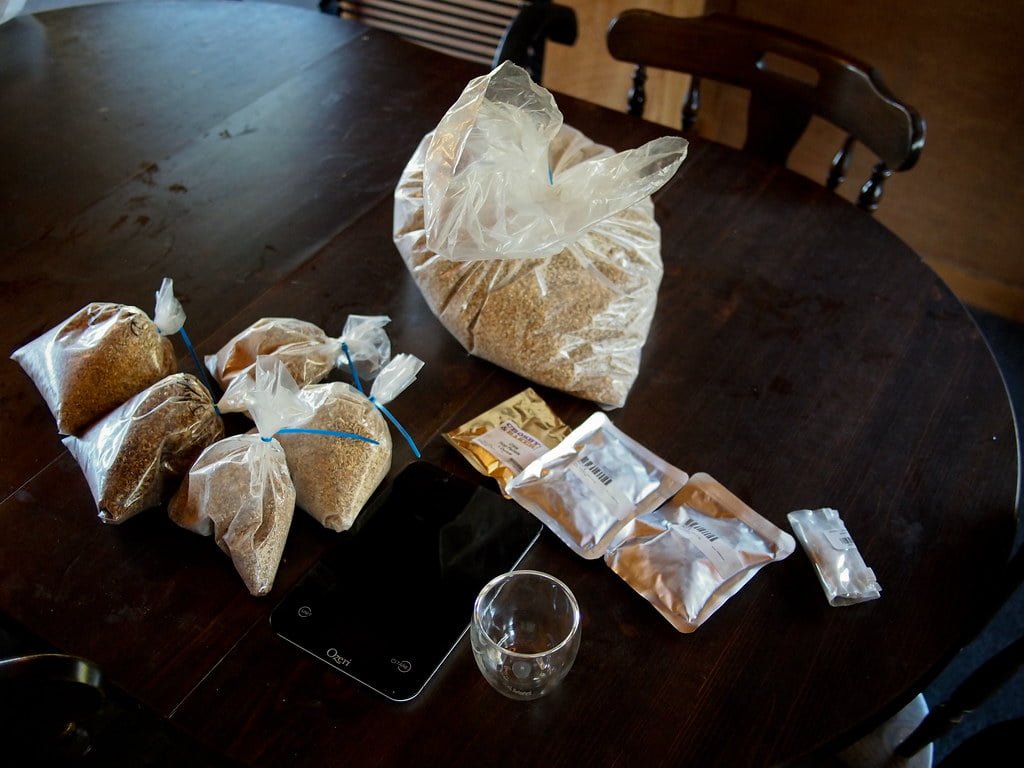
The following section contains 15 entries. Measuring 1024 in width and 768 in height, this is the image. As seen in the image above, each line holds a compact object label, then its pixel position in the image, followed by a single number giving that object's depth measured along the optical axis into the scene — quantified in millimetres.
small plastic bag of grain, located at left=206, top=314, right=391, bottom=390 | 891
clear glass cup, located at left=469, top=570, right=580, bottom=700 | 668
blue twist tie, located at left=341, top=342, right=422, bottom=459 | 876
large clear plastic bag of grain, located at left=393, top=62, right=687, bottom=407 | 859
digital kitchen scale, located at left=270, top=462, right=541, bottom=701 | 703
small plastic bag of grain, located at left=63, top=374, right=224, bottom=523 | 768
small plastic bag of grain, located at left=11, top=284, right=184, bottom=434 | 823
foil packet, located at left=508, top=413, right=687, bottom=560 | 789
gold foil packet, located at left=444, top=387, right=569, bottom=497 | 846
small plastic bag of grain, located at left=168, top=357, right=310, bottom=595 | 739
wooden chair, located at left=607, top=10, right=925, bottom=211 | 1191
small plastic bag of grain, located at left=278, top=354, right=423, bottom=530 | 782
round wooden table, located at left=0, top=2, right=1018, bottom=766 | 678
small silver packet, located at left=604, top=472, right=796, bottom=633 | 736
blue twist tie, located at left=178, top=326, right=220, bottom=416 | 923
